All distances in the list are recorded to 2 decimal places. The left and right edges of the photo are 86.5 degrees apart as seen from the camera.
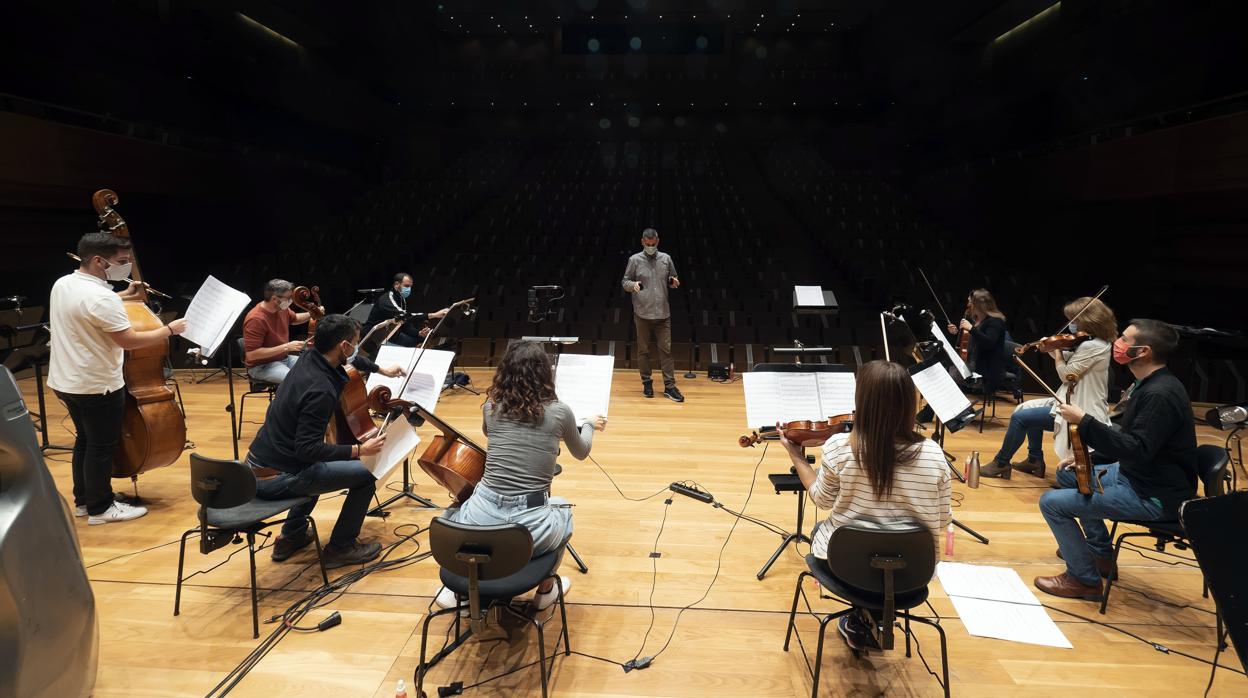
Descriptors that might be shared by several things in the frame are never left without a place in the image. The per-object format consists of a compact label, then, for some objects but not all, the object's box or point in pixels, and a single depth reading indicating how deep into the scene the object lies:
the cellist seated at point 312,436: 2.97
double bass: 3.77
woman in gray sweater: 2.61
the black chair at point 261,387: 5.11
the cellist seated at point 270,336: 4.74
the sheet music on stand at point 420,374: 3.54
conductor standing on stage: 6.64
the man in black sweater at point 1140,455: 2.81
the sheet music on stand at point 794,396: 3.27
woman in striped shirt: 2.28
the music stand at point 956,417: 3.82
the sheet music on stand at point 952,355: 4.60
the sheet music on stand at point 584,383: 3.38
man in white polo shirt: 3.39
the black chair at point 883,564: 2.15
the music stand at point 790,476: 3.28
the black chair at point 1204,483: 2.77
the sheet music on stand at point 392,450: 3.32
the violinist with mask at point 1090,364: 3.91
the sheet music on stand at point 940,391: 3.83
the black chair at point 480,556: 2.13
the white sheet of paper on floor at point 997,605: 2.89
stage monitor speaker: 1.82
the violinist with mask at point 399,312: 6.42
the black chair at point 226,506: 2.71
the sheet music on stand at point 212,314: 4.07
